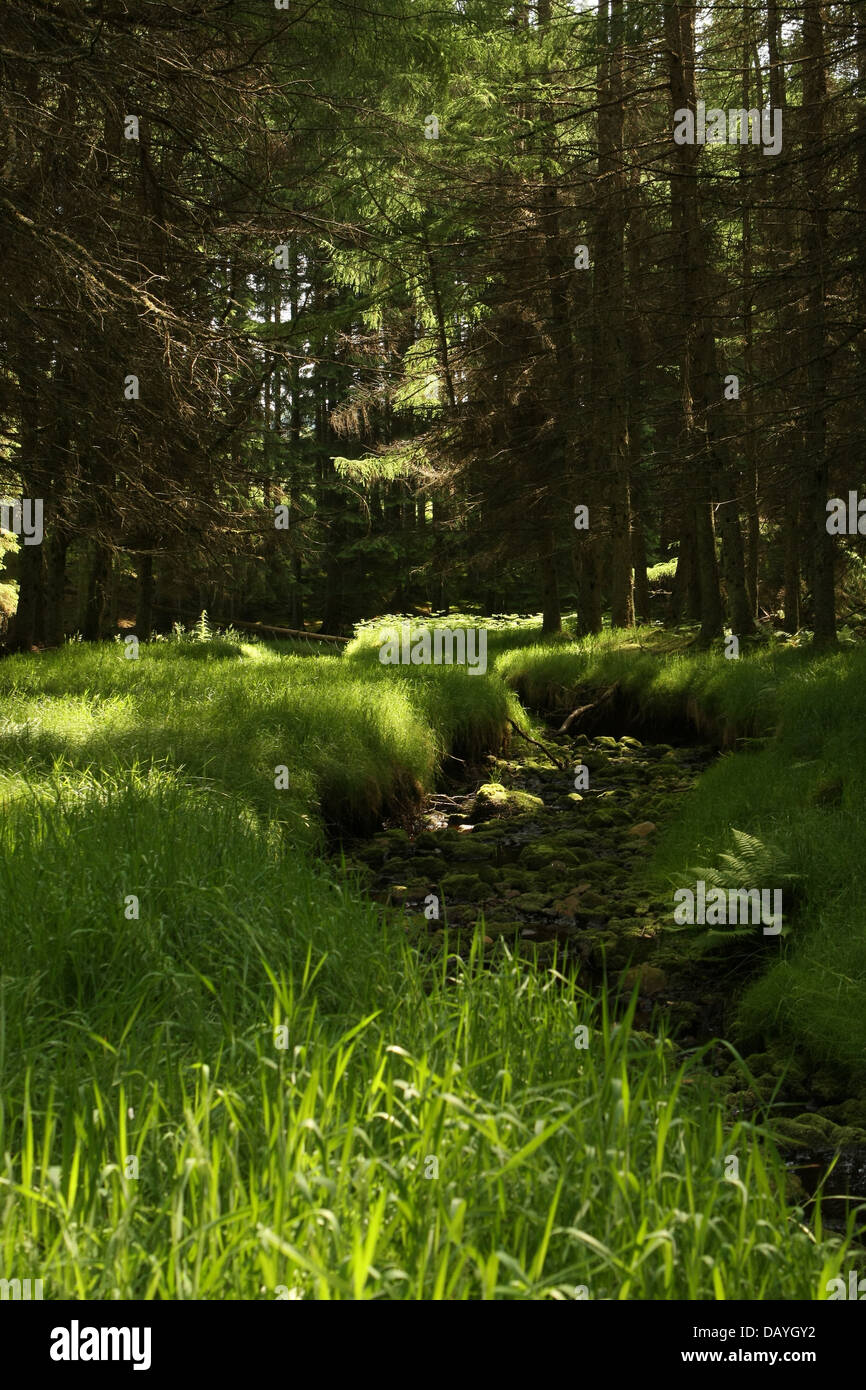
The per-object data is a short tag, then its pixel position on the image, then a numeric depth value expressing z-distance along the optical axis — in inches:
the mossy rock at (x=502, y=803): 387.2
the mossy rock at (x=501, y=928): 250.5
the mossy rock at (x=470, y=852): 326.0
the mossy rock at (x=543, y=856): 316.5
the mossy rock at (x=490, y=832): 350.6
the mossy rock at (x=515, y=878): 294.2
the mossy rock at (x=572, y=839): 340.5
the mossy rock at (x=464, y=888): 283.4
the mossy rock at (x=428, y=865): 307.3
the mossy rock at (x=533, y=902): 273.4
